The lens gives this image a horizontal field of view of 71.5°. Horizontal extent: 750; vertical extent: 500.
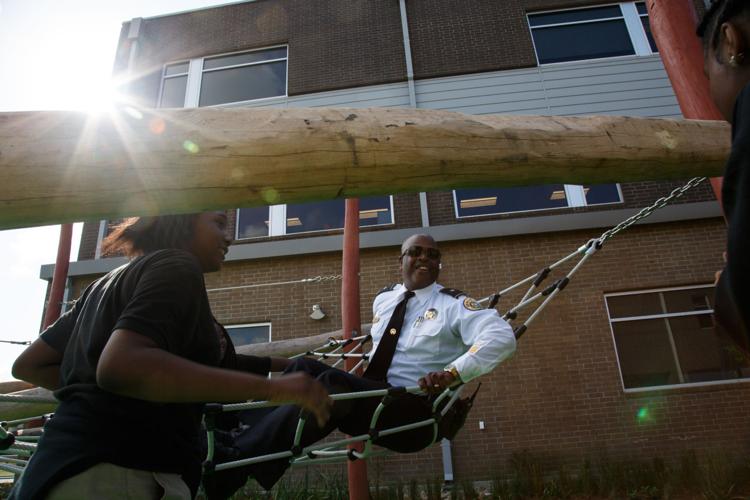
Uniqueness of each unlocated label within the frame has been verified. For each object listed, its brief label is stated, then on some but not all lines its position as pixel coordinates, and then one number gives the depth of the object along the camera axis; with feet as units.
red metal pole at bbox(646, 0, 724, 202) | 6.80
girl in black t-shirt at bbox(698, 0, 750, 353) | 2.63
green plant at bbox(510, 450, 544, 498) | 20.54
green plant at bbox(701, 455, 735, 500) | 18.38
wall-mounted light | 26.99
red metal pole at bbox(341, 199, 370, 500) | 12.64
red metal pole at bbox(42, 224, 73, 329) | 19.45
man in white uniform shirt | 7.43
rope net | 6.13
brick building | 24.58
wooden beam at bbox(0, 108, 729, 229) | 3.05
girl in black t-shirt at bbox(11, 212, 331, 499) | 3.65
